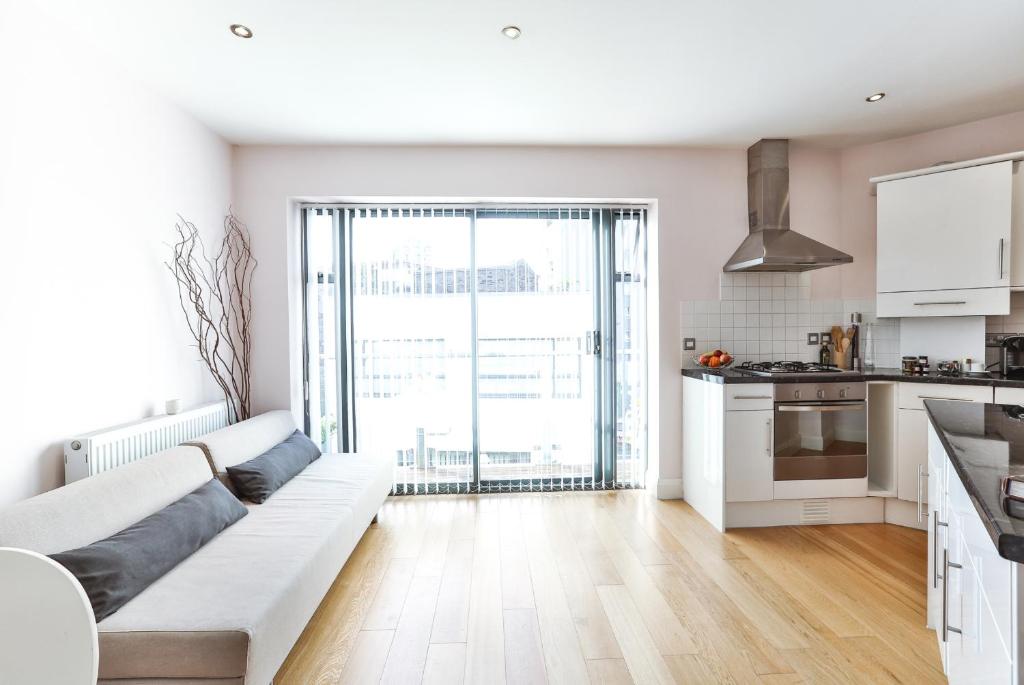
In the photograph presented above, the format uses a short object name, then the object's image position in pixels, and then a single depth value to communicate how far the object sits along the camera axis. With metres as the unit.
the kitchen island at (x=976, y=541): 0.97
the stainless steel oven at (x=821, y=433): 3.36
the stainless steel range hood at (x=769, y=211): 3.63
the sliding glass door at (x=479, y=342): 4.04
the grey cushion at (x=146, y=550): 1.61
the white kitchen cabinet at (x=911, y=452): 3.30
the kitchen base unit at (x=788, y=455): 3.35
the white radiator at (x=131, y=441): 2.24
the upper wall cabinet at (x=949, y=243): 3.18
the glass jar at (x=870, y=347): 3.89
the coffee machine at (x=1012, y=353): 3.27
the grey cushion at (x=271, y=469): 2.72
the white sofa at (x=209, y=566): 1.50
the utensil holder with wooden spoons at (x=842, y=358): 3.89
